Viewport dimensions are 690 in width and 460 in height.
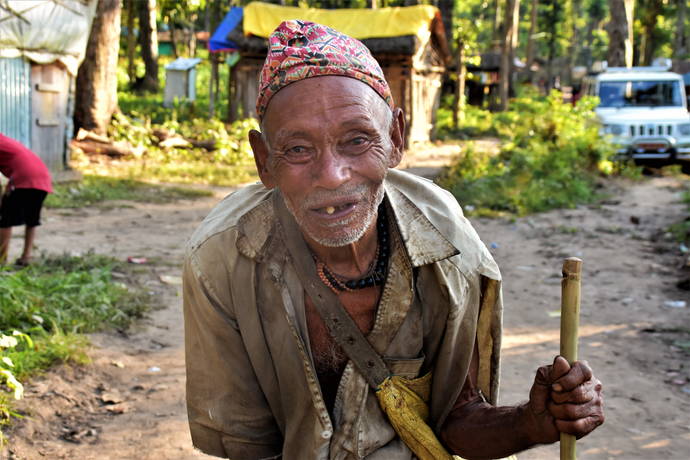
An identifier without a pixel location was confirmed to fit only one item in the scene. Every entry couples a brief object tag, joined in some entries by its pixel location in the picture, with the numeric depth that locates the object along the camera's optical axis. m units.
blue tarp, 15.92
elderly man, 1.94
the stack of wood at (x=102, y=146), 13.12
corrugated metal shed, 10.27
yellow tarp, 15.47
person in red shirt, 6.21
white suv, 12.20
